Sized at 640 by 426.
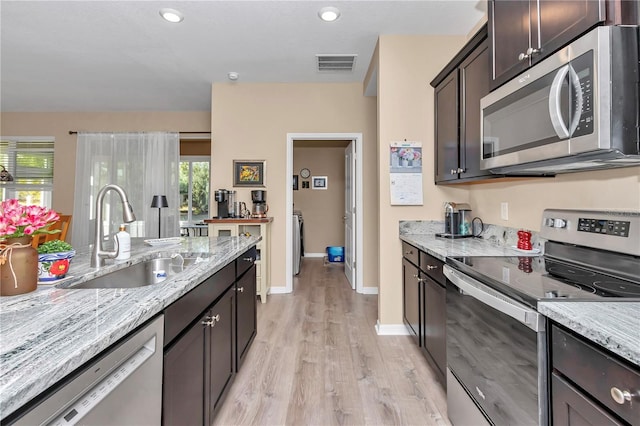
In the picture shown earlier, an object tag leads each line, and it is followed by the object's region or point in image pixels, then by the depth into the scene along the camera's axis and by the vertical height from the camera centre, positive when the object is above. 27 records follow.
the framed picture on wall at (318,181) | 6.74 +0.85
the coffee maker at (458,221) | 2.44 -0.01
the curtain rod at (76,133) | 4.88 +1.39
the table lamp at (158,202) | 4.25 +0.24
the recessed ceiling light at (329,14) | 2.43 +1.67
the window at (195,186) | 6.04 +0.67
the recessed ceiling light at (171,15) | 2.48 +1.69
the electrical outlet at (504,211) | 2.17 +0.07
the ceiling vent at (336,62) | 3.25 +1.74
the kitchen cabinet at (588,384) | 0.65 -0.39
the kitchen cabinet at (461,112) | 1.95 +0.80
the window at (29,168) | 5.09 +0.86
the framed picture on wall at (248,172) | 3.96 +0.61
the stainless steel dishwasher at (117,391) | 0.57 -0.38
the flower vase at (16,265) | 0.92 -0.14
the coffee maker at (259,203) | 3.84 +0.21
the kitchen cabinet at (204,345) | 1.03 -0.54
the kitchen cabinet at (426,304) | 1.78 -0.57
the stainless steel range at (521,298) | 0.96 -0.28
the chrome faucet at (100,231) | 1.35 -0.05
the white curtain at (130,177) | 4.70 +0.66
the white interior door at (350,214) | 4.06 +0.08
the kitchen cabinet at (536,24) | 1.02 +0.79
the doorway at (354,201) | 3.88 +0.24
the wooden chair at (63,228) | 3.24 -0.10
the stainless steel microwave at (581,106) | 1.00 +0.42
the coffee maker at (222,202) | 3.83 +0.22
